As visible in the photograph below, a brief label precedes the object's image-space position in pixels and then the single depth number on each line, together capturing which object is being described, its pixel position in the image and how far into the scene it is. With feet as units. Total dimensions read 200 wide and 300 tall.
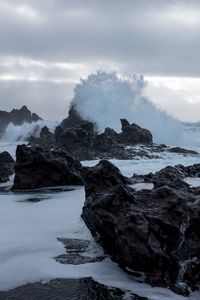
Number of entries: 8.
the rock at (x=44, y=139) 135.44
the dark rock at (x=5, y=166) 74.01
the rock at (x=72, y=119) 179.22
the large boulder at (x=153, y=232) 26.05
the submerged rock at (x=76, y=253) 29.71
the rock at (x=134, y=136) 134.62
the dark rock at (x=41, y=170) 66.33
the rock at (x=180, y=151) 123.85
